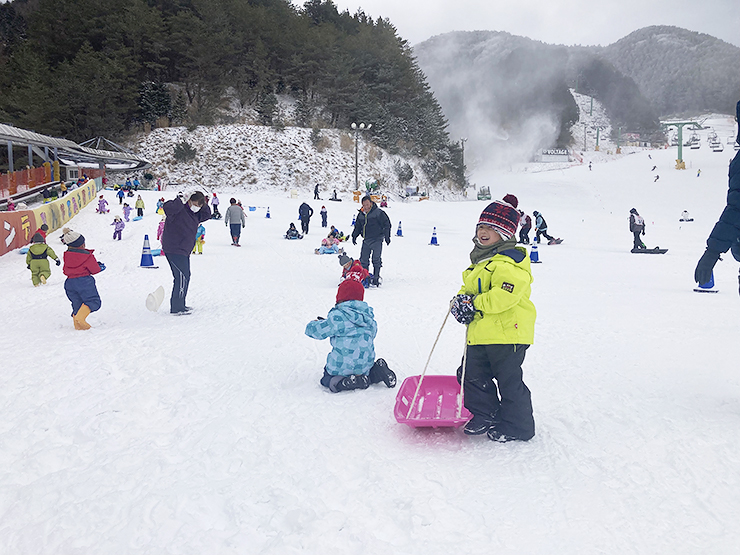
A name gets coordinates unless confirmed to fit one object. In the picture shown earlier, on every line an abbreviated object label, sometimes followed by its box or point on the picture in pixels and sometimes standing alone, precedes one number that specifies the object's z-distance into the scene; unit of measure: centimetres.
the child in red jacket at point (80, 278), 658
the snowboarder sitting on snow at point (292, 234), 1908
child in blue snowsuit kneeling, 439
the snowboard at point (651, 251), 1708
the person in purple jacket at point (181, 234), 720
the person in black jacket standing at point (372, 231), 986
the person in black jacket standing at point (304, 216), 2031
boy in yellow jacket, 323
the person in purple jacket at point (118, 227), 1730
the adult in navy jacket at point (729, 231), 368
